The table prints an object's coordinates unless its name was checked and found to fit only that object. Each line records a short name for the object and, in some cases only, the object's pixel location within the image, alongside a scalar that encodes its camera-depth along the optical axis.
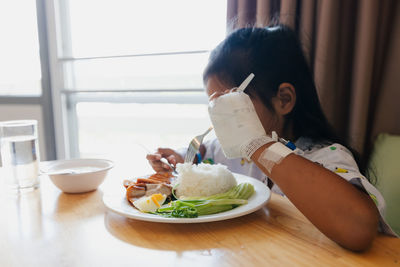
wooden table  0.49
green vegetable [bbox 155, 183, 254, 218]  0.61
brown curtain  1.28
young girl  0.59
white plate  0.59
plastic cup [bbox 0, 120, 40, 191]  0.84
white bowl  0.79
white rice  0.75
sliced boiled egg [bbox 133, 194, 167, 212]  0.66
